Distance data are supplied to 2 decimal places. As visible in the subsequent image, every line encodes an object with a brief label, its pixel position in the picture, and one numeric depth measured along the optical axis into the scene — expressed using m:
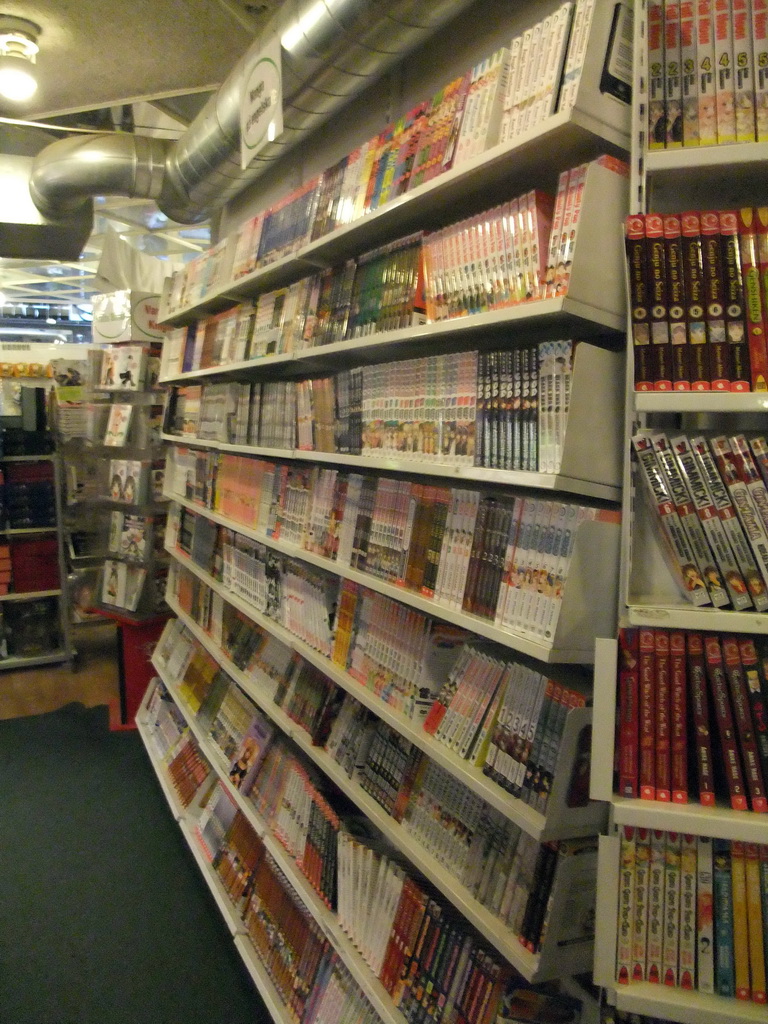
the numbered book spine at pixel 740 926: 1.00
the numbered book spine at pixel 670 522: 1.06
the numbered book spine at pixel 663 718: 1.04
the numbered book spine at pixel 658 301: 1.04
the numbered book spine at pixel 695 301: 1.03
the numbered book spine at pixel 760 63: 1.04
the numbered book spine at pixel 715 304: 1.02
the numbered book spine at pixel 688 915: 1.03
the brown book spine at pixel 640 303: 1.04
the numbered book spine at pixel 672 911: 1.04
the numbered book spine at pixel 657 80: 1.08
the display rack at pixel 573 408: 1.16
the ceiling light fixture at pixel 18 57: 2.64
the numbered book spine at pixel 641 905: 1.04
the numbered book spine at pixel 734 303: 1.01
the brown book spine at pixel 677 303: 1.04
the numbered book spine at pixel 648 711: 1.05
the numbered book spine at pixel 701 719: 1.03
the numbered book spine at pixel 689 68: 1.07
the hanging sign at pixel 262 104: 1.86
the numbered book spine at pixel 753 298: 1.00
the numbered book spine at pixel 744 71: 1.05
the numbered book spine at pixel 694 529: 1.04
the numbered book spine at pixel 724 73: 1.06
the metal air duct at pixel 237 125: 1.73
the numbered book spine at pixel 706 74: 1.06
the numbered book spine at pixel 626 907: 1.04
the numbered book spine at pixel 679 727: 1.04
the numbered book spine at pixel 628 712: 1.05
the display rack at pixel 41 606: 4.90
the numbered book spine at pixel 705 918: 1.02
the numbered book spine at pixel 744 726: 1.00
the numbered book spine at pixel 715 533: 1.03
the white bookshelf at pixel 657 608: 0.99
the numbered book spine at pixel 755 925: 0.99
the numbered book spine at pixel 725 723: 1.01
